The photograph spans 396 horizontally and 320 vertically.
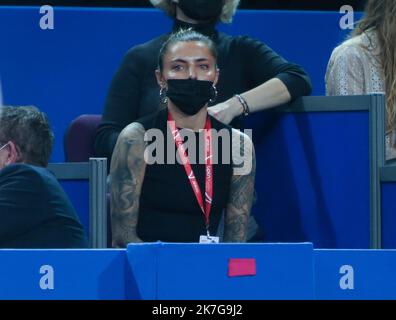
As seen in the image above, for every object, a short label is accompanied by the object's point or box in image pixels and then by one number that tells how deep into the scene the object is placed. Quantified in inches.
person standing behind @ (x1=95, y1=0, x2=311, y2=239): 318.3
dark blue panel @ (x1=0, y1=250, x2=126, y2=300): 211.3
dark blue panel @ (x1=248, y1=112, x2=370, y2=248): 307.3
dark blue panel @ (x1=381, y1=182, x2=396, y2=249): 299.0
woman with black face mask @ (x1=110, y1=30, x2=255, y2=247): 292.7
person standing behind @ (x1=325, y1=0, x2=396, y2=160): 326.0
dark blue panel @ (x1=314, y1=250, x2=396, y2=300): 218.2
